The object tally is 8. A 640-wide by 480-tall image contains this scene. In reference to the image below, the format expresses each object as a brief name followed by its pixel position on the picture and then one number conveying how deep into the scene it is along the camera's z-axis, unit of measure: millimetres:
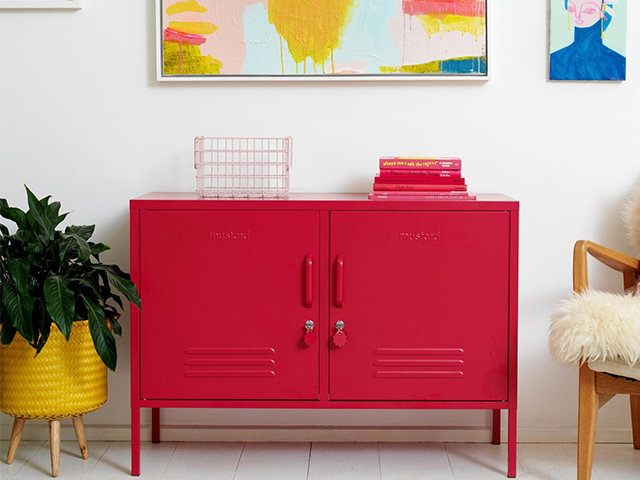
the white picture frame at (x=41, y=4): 2293
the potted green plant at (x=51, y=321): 1914
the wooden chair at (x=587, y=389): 1867
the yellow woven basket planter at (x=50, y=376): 2014
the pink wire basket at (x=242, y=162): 2236
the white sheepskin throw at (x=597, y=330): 1777
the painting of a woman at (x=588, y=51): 2273
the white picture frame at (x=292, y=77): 2295
